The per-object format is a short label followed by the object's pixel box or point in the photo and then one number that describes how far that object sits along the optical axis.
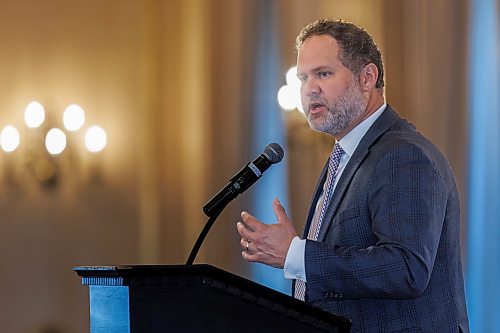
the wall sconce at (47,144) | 13.50
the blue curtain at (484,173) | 9.77
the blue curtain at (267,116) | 12.36
